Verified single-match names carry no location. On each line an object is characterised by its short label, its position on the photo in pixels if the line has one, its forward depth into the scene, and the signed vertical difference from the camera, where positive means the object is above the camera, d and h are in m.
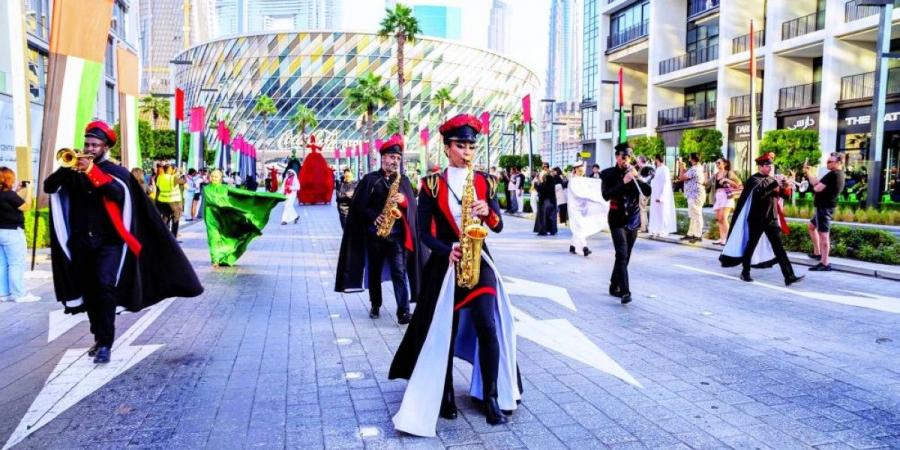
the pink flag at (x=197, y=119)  25.06 +2.30
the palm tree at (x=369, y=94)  69.56 +9.30
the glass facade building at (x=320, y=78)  104.19 +16.26
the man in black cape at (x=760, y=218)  9.47 -0.41
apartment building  27.27 +6.01
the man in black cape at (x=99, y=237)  5.22 -0.45
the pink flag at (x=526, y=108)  29.53 +3.45
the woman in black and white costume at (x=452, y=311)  3.80 -0.72
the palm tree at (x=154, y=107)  83.00 +9.06
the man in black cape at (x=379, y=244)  7.01 -0.65
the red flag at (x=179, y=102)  23.40 +2.74
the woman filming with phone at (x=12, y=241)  8.06 -0.75
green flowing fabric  11.21 -0.60
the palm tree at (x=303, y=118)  99.44 +9.52
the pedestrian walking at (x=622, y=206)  8.03 -0.22
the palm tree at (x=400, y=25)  45.31 +10.69
